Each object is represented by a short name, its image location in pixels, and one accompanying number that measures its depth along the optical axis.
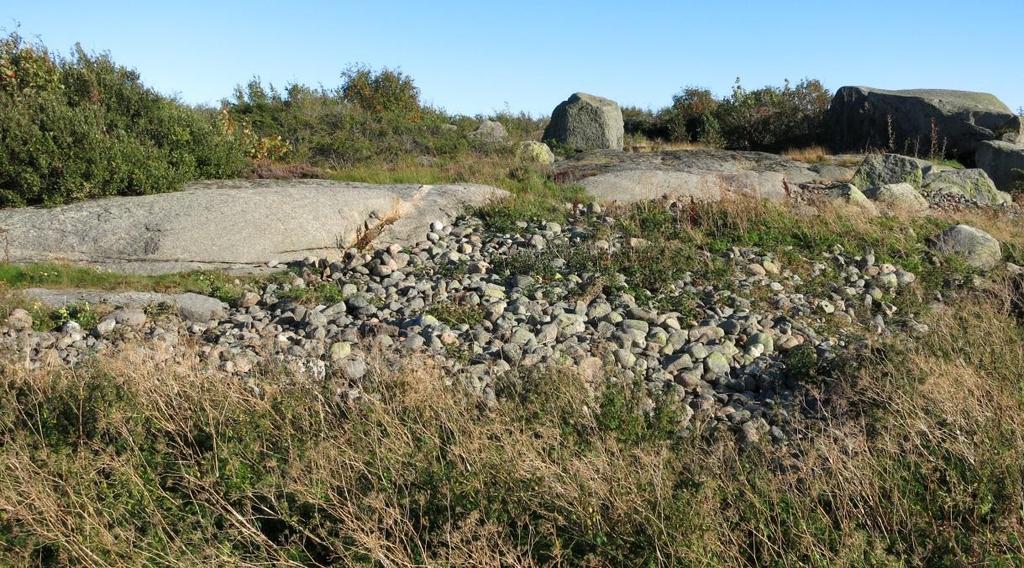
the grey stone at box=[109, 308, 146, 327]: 8.46
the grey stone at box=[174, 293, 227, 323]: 8.90
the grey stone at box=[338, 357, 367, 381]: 6.86
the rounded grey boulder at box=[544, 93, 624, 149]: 21.80
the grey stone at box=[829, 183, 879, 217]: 12.70
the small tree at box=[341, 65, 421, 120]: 24.95
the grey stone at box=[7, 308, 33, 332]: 8.28
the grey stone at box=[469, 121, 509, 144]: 19.74
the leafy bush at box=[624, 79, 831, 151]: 24.80
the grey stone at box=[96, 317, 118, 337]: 8.23
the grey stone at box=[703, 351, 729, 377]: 7.76
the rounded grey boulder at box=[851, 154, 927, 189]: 15.51
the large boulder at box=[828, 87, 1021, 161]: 20.73
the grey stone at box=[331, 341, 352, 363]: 7.61
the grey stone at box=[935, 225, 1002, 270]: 11.23
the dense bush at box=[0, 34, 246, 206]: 11.31
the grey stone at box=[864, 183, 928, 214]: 13.44
